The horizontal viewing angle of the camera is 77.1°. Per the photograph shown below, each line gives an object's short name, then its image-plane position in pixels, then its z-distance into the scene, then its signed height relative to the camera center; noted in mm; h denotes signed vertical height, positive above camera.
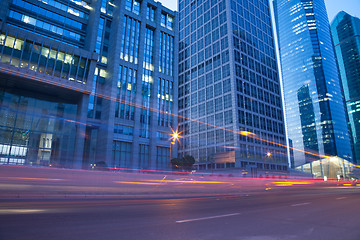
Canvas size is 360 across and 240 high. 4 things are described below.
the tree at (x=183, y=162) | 57219 +2106
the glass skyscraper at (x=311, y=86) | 142250 +57976
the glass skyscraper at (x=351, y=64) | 167625 +82786
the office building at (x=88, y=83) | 40125 +17854
